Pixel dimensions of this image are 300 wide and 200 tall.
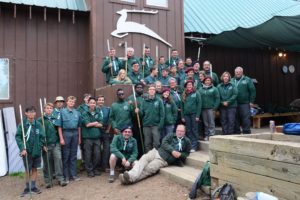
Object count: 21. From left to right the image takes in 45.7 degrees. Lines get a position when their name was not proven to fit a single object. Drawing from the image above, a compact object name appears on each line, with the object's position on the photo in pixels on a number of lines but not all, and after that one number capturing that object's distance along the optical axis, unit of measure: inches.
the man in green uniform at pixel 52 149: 280.5
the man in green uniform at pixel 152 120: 288.5
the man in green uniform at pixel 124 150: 275.9
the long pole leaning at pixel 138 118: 300.8
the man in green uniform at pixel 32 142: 268.8
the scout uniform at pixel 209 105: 295.3
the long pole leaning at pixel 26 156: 264.1
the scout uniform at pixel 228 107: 292.2
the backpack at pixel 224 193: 176.5
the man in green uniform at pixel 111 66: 339.0
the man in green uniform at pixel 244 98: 293.0
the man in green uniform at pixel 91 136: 294.0
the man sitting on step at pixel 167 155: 265.7
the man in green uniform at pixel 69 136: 282.8
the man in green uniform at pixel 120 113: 293.0
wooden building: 370.0
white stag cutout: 389.1
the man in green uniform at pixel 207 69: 330.3
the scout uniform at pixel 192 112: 291.3
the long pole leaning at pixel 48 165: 280.9
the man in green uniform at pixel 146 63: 356.8
